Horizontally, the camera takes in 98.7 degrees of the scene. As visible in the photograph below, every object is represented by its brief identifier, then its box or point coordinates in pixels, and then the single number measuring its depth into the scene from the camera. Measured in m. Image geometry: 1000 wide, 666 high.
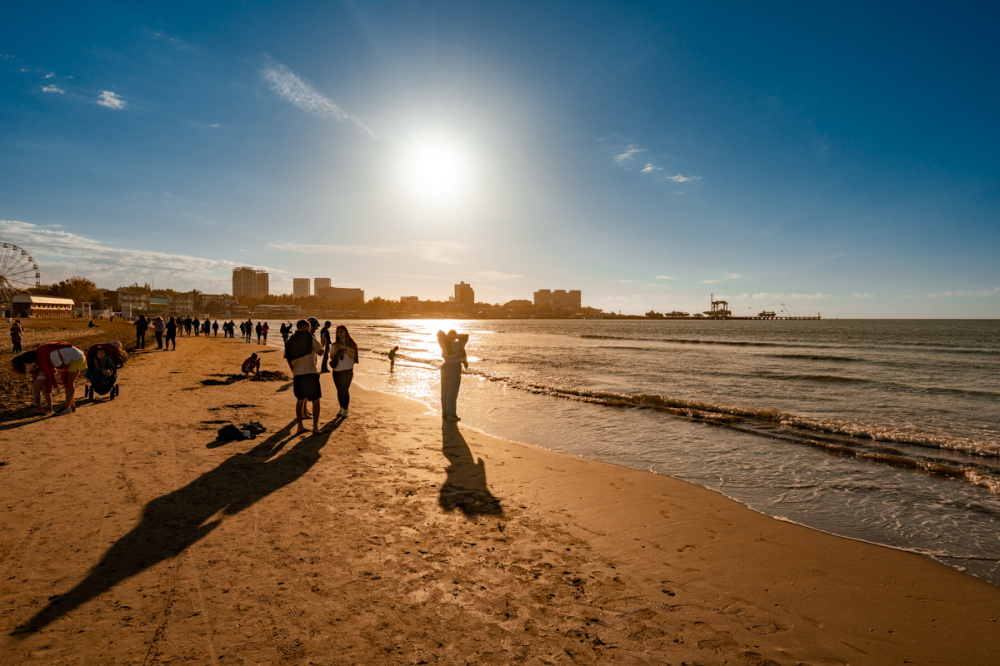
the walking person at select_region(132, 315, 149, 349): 23.56
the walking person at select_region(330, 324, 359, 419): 8.73
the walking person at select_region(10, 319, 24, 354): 19.22
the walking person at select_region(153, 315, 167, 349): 23.22
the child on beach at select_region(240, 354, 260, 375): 14.91
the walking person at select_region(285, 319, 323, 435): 7.61
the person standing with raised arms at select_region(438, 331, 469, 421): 9.74
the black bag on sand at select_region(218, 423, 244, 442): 7.39
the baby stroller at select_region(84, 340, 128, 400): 9.59
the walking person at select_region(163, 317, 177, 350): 23.89
